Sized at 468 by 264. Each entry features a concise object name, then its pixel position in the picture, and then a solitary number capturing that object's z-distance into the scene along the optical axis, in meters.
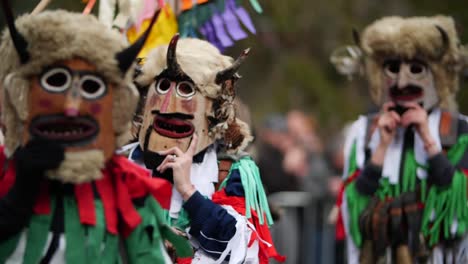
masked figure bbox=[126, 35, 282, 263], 11.89
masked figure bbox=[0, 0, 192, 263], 10.01
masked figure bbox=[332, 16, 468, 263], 14.77
